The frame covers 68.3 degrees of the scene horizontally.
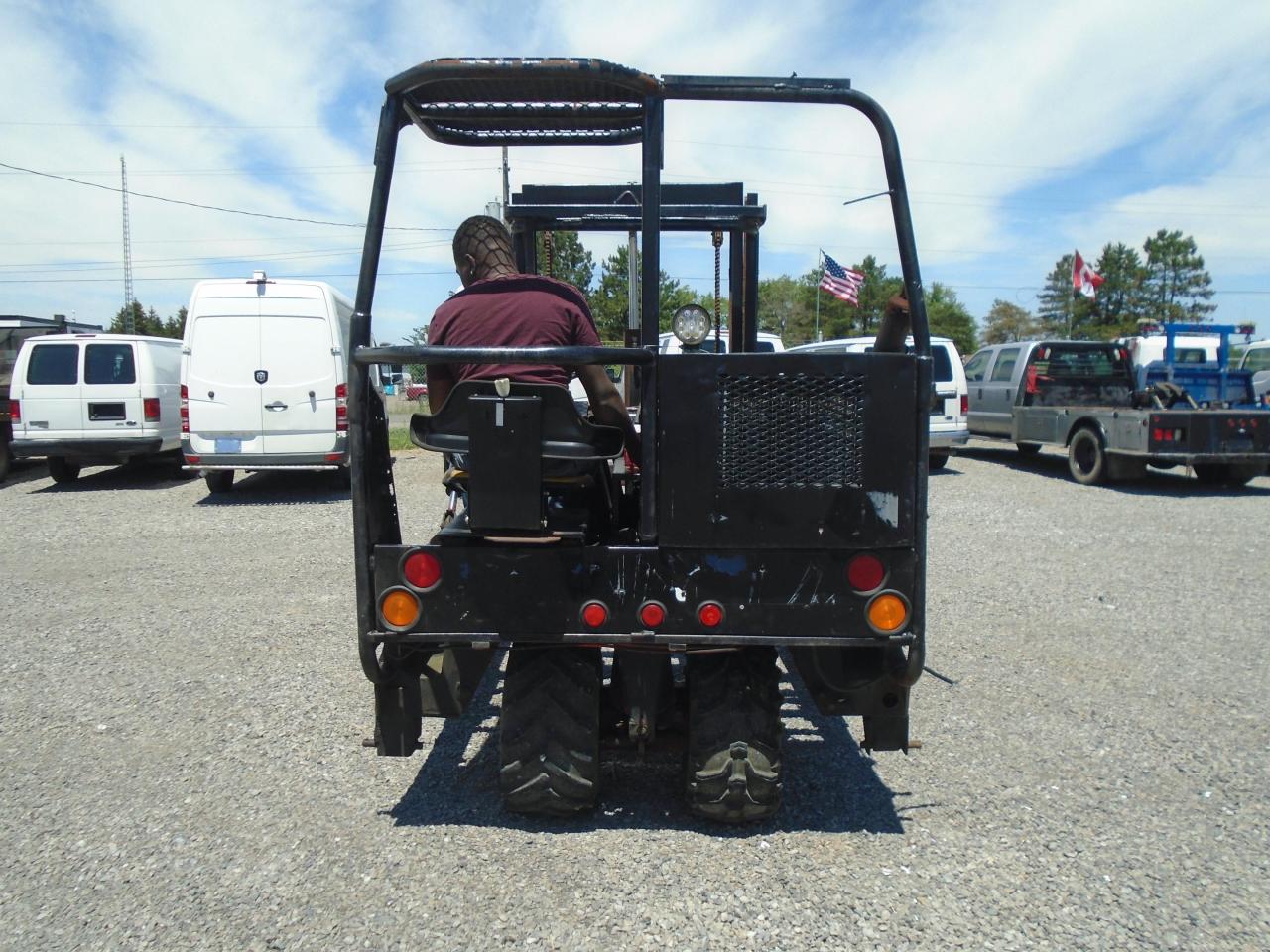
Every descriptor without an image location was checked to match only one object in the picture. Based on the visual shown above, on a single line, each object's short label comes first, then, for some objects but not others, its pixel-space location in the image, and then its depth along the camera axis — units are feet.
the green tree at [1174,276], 248.32
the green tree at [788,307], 229.86
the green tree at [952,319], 247.50
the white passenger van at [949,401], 43.11
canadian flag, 98.22
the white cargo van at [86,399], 40.65
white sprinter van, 36.24
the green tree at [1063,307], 244.01
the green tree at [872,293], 228.22
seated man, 10.18
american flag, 52.85
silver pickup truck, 37.52
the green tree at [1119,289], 242.99
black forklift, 9.46
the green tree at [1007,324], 254.47
